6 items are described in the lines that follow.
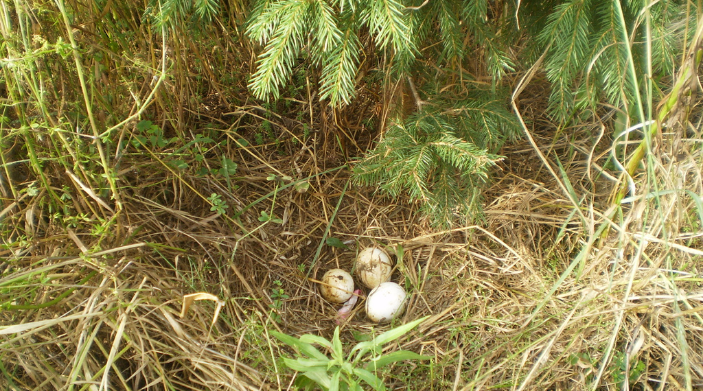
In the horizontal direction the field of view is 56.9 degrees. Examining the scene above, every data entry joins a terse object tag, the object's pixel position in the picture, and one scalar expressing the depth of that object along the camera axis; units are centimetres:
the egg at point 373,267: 90
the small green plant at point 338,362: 66
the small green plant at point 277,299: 84
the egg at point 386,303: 85
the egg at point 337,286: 88
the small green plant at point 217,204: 85
